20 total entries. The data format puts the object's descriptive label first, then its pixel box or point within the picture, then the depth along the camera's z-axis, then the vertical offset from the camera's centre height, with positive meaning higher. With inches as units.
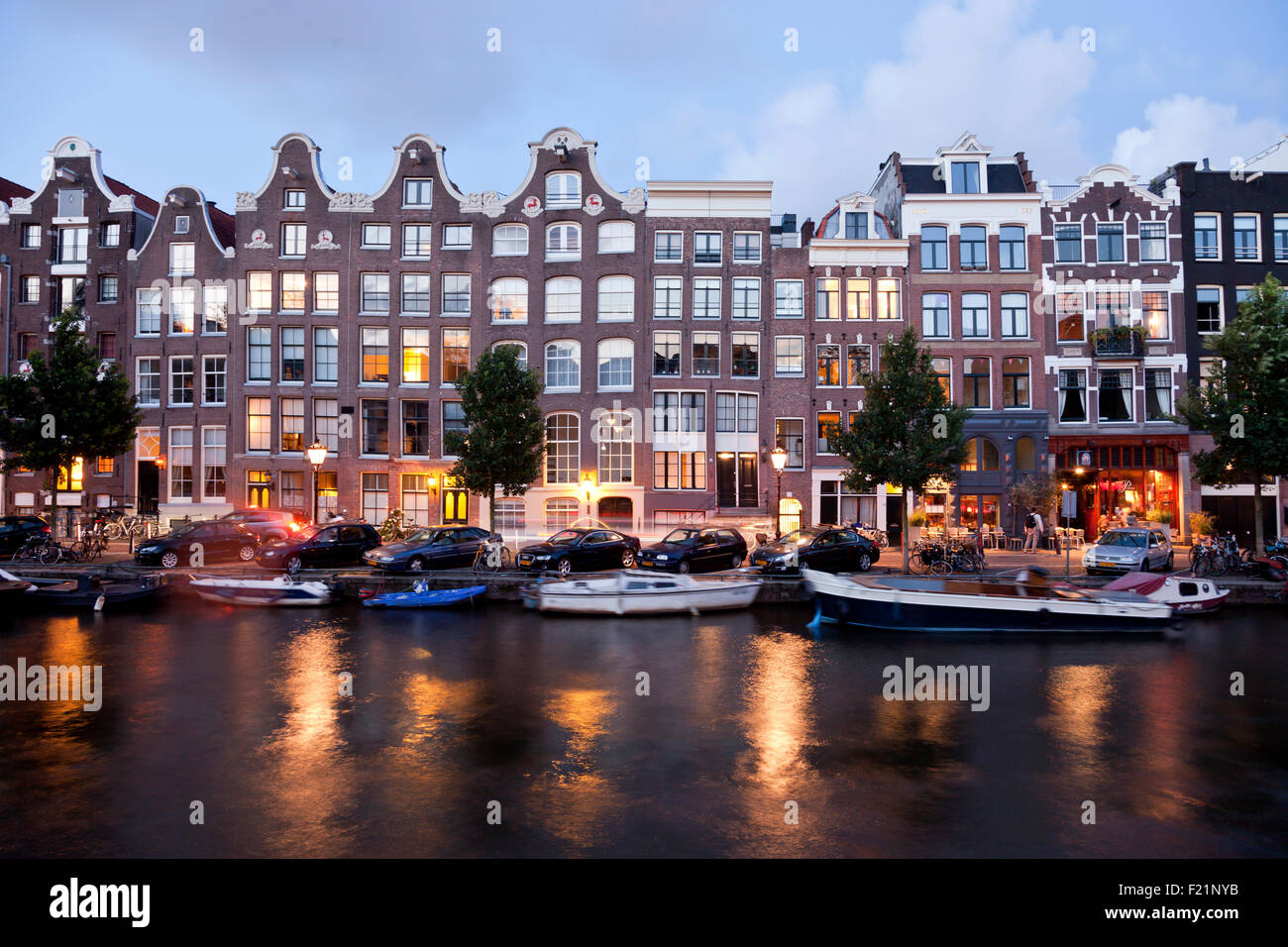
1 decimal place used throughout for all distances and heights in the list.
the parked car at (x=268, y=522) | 1148.6 -54.8
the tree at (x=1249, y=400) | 1051.9 +113.9
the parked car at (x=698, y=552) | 1027.9 -96.8
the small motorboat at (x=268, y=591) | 899.4 -127.1
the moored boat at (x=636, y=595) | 835.4 -127.4
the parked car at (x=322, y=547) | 1010.1 -83.7
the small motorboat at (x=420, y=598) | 901.2 -137.5
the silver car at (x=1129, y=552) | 983.6 -101.6
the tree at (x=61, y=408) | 1159.0 +135.9
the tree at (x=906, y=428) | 1064.2 +78.1
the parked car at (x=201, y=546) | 1035.3 -81.1
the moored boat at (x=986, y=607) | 751.7 -131.9
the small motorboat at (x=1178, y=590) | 831.1 -129.9
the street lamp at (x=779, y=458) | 1125.1 +38.9
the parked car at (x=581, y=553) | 1000.9 -93.5
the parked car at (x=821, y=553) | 989.8 -98.1
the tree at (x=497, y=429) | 1103.6 +87.5
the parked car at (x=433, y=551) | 1001.5 -89.0
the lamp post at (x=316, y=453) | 1076.5 +53.7
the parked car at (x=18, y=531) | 1159.6 -62.2
